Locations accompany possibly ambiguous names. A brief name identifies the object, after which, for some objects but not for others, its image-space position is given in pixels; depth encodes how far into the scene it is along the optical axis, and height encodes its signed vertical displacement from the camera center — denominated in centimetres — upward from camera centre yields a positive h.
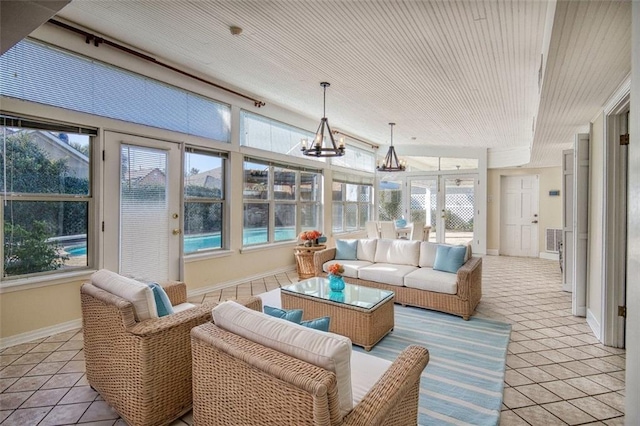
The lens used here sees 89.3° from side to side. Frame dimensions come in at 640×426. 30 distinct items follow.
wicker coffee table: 274 -89
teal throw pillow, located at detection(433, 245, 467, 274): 371 -56
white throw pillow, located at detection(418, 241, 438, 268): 404 -56
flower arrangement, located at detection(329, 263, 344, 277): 312 -58
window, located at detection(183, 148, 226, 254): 446 +12
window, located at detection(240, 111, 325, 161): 524 +132
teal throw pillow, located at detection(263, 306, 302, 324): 169 -55
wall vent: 701 -63
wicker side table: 515 -82
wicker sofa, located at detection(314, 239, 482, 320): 344 -75
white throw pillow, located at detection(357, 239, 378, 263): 452 -57
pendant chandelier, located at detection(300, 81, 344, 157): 420 +82
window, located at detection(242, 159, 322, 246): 536 +15
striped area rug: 193 -118
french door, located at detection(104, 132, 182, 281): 356 +2
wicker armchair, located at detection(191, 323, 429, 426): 105 -68
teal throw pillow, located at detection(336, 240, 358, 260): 457 -56
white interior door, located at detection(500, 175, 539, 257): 769 -14
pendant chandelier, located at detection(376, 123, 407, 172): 643 +88
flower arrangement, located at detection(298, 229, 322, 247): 529 -46
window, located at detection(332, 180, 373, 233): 756 +12
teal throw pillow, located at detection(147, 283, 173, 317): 202 -58
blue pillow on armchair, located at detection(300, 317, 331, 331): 159 -57
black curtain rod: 310 +175
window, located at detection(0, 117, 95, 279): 291 +11
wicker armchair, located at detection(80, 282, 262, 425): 172 -84
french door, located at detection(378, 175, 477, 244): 831 +19
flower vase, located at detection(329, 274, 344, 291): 319 -72
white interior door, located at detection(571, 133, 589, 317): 353 -12
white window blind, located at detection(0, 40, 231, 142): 293 +128
